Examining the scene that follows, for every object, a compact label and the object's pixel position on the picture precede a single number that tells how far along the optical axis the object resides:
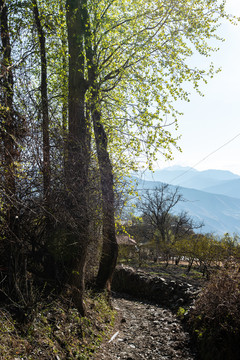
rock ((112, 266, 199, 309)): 9.53
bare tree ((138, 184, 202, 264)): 32.09
